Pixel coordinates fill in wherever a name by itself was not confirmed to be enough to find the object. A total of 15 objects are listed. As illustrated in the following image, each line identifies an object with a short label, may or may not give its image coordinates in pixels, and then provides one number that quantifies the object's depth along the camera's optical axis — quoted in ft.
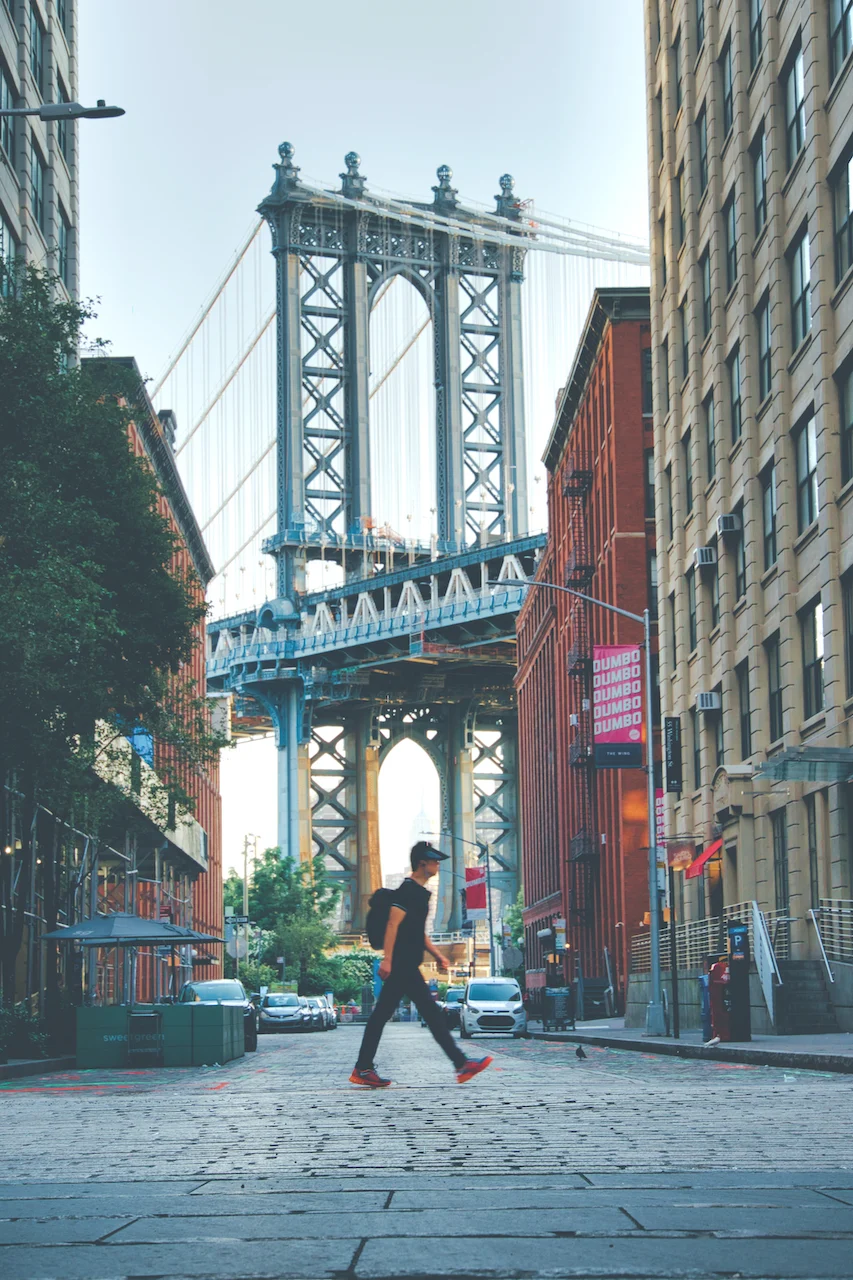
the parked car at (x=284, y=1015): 204.44
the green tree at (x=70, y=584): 80.84
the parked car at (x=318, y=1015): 213.66
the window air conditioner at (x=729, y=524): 126.21
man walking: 40.65
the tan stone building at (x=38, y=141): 132.36
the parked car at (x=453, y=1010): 178.70
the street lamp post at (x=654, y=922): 115.65
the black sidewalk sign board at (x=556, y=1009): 147.33
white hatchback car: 149.18
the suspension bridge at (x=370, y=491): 444.14
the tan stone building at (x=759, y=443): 102.12
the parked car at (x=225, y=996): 123.13
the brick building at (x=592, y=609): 190.08
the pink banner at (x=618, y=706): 130.62
